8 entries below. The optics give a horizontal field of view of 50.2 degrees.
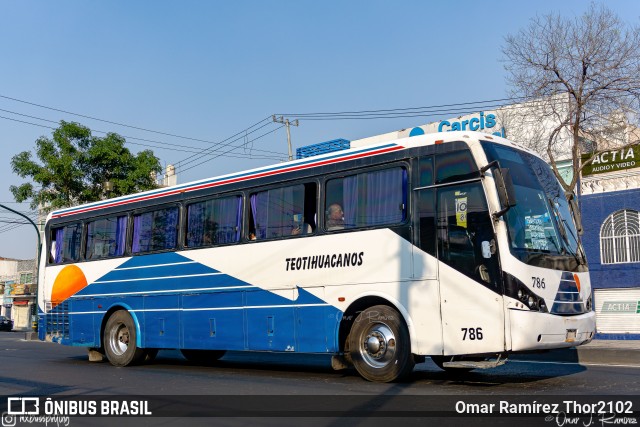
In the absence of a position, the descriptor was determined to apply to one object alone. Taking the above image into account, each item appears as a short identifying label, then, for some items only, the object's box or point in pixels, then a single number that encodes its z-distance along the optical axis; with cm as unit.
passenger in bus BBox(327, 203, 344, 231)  1076
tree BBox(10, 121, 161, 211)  3300
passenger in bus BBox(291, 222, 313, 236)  1120
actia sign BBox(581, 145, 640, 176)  2386
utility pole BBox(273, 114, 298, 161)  3938
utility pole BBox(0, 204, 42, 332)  2982
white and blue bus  898
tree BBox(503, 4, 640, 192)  2030
